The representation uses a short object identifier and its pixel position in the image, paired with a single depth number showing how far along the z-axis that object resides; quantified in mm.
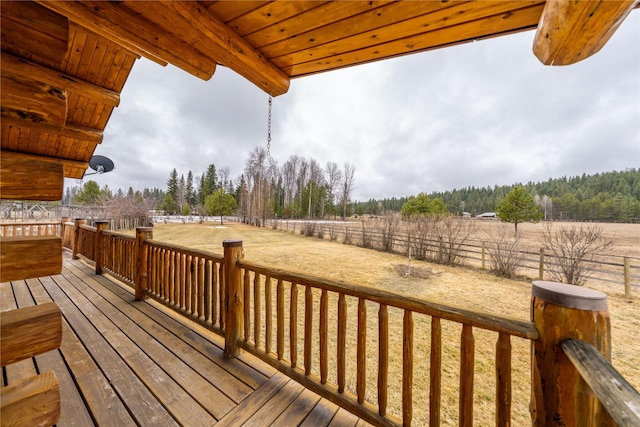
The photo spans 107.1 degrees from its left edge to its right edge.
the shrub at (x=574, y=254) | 6639
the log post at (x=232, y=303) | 2205
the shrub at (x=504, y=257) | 7930
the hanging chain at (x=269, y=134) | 2414
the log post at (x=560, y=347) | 919
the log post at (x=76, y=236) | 5448
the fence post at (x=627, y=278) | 6152
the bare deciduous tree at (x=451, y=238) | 9562
